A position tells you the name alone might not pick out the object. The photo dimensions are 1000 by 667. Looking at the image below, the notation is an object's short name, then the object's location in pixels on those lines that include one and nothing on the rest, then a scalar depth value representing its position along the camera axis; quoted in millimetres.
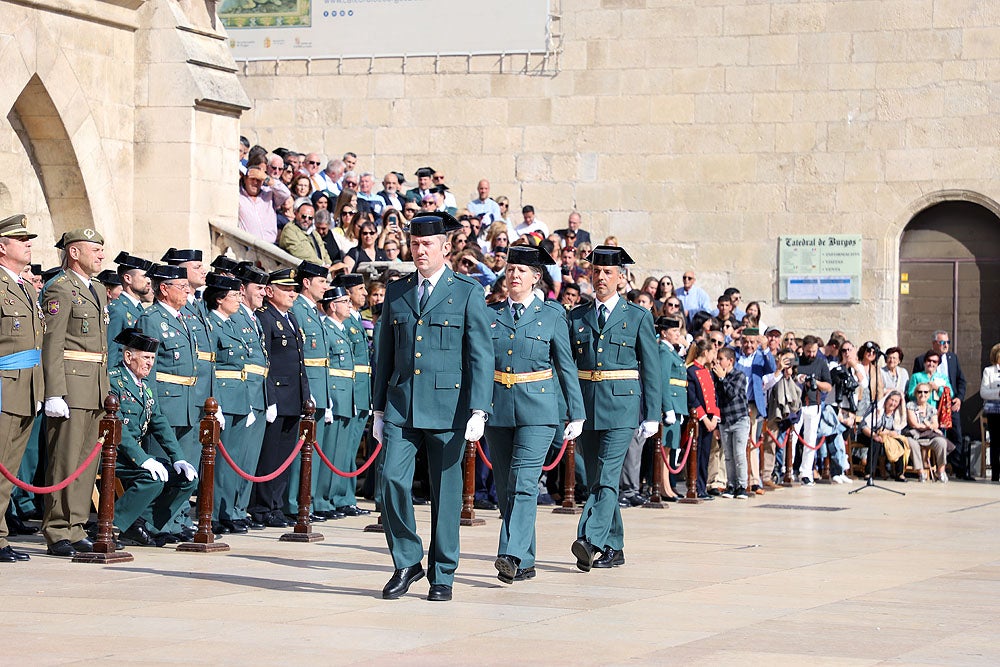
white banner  23422
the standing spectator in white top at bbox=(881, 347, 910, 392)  20578
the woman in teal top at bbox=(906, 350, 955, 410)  20531
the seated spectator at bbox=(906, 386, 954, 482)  19645
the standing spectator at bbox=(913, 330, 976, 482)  20297
